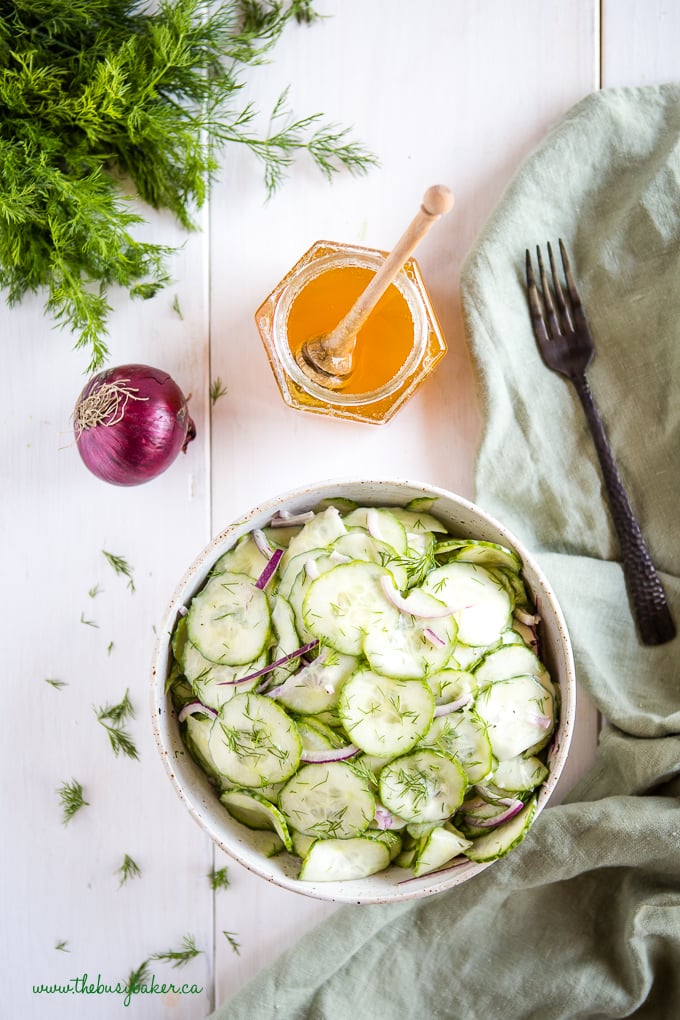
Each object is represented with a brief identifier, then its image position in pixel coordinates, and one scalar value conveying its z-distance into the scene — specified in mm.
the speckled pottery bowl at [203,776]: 600
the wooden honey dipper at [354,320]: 535
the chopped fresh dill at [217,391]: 713
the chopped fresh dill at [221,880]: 706
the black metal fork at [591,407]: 689
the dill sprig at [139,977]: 711
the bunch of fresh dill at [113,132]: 670
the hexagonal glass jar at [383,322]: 674
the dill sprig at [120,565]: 714
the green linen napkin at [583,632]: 668
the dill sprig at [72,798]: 713
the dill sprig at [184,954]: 709
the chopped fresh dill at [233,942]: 707
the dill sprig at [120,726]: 711
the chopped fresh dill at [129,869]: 711
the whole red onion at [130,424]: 666
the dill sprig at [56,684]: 716
